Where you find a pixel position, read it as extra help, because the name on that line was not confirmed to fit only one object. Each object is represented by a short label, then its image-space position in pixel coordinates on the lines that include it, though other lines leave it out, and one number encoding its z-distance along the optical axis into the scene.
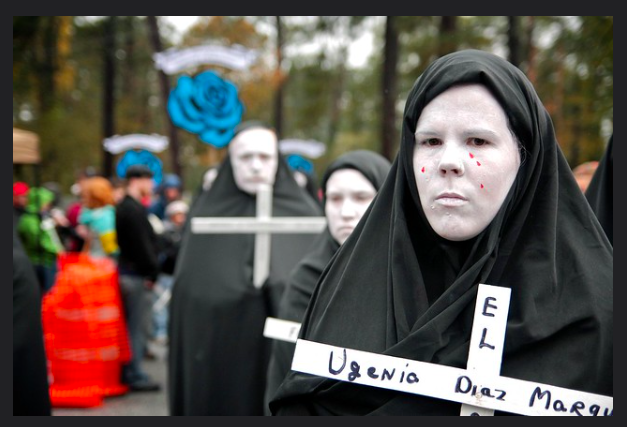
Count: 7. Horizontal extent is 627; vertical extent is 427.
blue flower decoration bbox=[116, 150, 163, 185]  12.68
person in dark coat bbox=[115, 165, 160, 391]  7.24
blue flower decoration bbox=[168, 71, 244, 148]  8.33
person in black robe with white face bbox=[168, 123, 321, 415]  5.22
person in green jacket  7.21
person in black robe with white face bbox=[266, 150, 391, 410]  3.67
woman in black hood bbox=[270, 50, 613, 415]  1.90
